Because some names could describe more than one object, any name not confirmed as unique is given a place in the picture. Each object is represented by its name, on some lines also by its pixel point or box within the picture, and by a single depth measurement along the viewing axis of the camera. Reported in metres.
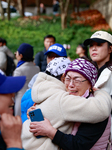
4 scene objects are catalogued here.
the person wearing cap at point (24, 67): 3.71
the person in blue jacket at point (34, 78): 2.22
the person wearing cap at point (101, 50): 2.43
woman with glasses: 1.46
